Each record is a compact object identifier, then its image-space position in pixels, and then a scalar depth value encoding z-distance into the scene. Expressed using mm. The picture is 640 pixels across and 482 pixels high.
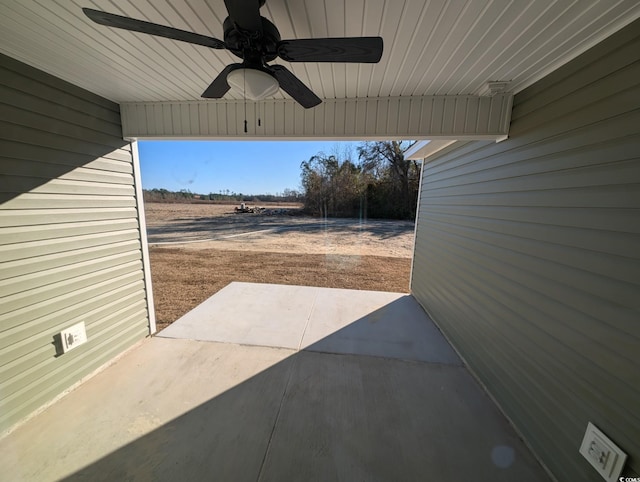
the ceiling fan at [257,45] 866
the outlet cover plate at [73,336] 1736
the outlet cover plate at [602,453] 990
